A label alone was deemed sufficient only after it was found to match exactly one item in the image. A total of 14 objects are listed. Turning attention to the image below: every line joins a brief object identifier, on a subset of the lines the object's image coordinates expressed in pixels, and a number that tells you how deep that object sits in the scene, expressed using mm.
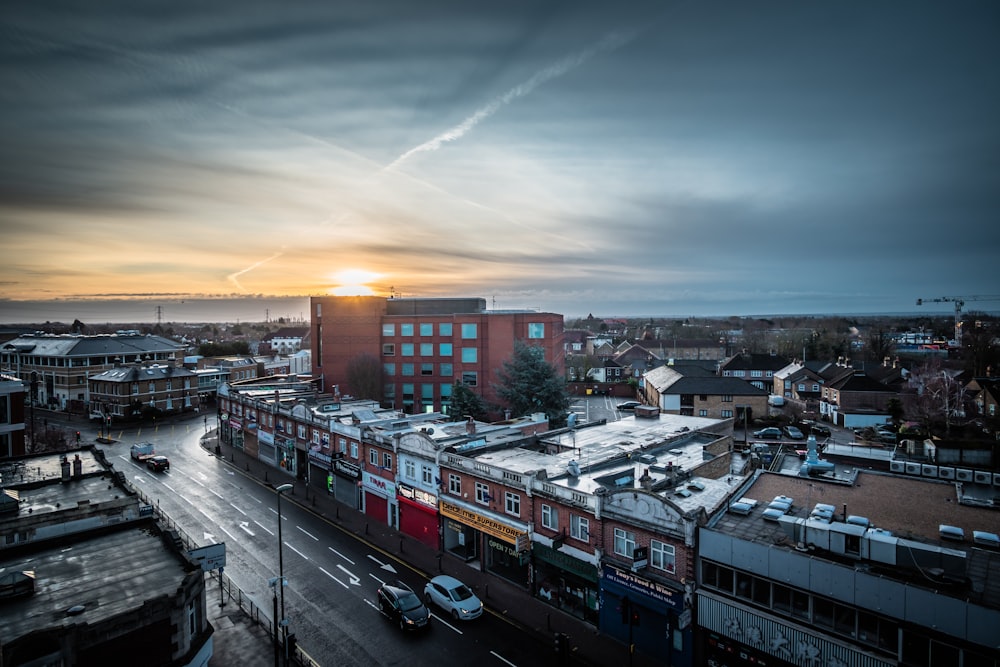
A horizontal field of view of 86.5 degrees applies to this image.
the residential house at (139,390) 73875
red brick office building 69188
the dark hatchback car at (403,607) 24094
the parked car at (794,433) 60250
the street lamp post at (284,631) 21500
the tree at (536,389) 56875
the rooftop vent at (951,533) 19078
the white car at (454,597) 25000
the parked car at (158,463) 49219
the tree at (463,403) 60531
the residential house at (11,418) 36969
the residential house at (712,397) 67062
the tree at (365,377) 68312
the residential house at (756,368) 89625
